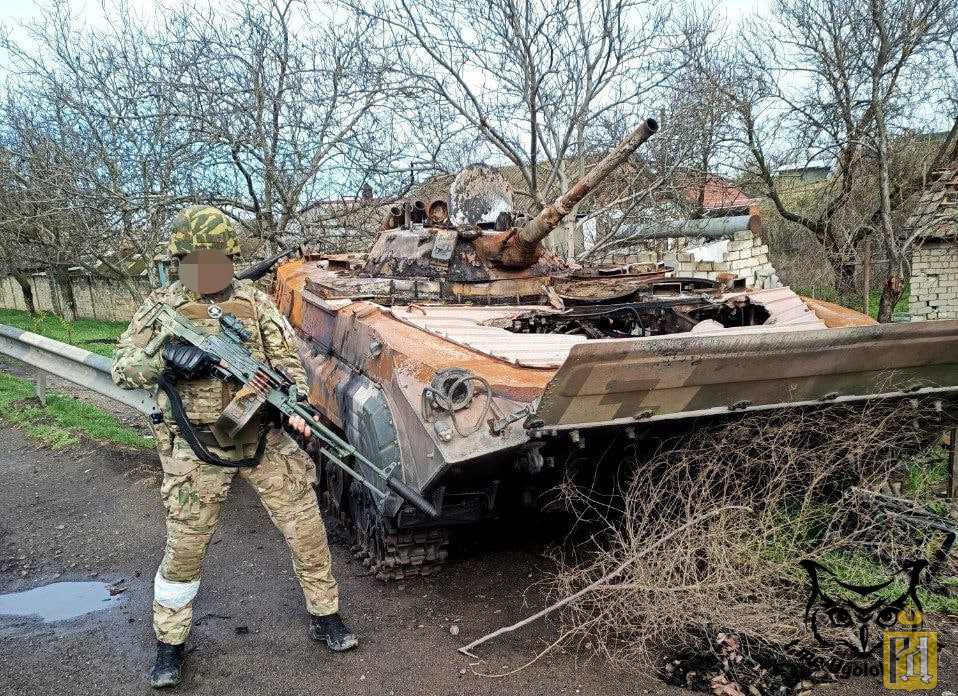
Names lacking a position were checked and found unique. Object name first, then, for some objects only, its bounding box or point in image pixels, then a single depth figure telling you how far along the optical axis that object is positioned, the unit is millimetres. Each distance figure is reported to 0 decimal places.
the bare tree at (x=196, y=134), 11461
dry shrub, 3648
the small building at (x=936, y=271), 13547
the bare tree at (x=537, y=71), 10945
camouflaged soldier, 3537
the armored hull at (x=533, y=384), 3402
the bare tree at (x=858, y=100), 11141
